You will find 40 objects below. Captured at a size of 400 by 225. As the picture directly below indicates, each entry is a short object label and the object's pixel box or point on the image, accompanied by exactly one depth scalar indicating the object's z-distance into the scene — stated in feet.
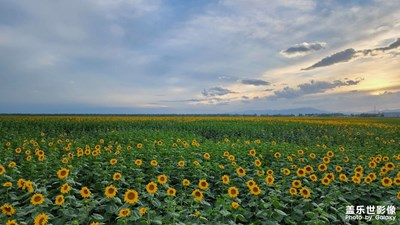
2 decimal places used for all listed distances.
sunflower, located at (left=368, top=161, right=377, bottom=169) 21.29
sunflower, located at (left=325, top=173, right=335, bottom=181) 18.05
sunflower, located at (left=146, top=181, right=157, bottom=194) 13.97
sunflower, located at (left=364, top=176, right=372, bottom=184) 17.60
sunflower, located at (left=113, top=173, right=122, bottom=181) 16.49
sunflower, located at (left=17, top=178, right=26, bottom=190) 15.17
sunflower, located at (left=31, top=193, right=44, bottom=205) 12.16
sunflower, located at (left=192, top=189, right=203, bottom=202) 13.35
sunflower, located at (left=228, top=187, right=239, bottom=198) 13.92
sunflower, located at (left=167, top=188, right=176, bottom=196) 13.56
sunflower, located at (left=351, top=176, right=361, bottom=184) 17.26
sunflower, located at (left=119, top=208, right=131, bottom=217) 10.98
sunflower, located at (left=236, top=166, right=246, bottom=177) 18.70
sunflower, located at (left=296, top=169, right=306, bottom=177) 18.67
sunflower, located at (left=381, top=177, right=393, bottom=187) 17.36
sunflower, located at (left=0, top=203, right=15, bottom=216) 11.63
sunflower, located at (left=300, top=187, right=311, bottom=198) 14.42
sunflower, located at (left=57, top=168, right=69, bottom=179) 16.03
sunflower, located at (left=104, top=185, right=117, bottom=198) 13.23
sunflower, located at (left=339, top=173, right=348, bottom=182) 18.79
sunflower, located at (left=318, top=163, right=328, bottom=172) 21.39
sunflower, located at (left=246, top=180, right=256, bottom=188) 15.56
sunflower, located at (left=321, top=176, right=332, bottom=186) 17.38
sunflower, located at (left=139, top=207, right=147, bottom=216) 11.78
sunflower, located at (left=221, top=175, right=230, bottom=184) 17.12
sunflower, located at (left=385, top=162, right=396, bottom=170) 20.57
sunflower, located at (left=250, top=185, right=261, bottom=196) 14.44
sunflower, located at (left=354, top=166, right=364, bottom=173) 20.02
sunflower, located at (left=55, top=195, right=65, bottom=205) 12.30
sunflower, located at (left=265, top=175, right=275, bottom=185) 16.32
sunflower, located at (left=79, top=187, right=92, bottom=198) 12.77
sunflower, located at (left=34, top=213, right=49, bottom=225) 10.59
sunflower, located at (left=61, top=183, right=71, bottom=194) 13.35
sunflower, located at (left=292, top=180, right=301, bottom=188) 16.28
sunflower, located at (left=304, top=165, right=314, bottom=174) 19.84
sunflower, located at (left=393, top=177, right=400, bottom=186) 17.01
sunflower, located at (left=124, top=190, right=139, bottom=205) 12.77
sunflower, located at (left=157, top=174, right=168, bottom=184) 16.11
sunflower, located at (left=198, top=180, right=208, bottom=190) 15.58
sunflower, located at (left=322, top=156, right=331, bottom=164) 23.34
